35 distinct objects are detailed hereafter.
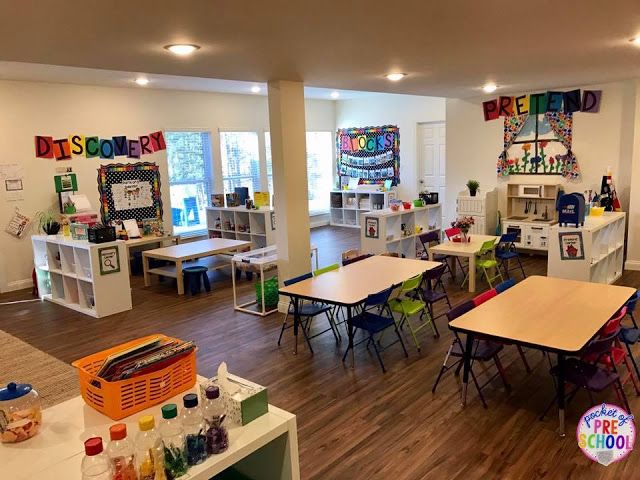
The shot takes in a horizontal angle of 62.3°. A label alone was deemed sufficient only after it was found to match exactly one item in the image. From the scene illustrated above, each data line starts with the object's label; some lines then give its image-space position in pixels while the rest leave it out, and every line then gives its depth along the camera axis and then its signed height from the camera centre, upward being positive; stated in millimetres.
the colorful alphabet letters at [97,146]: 8391 +373
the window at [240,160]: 11336 +48
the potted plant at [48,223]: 7453 -768
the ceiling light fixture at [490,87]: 7726 +974
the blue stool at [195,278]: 7594 -1635
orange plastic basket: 2084 -884
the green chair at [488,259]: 6902 -1454
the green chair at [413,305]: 5038 -1454
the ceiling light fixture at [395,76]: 6157 +938
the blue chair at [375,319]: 4645 -1487
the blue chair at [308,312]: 5238 -1517
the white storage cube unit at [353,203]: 12445 -1104
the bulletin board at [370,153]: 12477 +94
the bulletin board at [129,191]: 9188 -433
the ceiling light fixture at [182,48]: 4043 +902
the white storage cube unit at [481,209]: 9242 -991
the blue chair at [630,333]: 4105 -1462
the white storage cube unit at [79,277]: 6707 -1426
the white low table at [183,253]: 7609 -1289
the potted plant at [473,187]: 9297 -592
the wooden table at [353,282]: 4719 -1201
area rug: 3471 -1498
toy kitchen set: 8570 -1073
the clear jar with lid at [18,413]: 1944 -896
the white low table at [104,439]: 1771 -987
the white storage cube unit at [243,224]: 9273 -1135
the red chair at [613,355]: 3742 -1509
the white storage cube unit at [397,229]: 7973 -1155
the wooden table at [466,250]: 6836 -1249
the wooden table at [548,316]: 3502 -1216
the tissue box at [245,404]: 1969 -898
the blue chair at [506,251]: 7375 -1432
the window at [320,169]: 13445 -251
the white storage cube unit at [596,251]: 6258 -1309
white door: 11793 -44
